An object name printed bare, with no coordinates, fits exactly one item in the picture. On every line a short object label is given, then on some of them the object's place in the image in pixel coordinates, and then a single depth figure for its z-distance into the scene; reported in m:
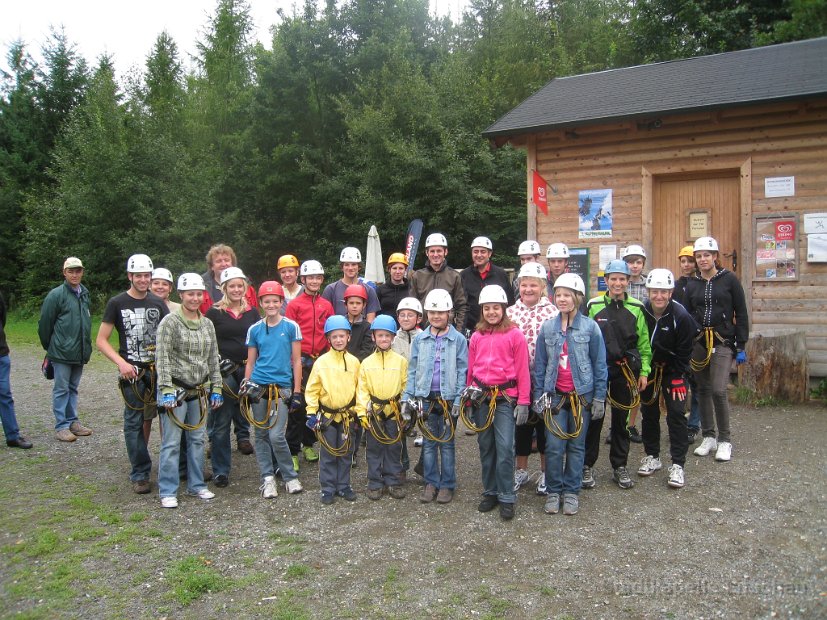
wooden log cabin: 9.50
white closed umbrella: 13.36
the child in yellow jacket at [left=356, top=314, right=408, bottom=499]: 5.93
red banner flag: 11.30
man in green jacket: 8.08
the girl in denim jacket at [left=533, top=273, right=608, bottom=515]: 5.46
